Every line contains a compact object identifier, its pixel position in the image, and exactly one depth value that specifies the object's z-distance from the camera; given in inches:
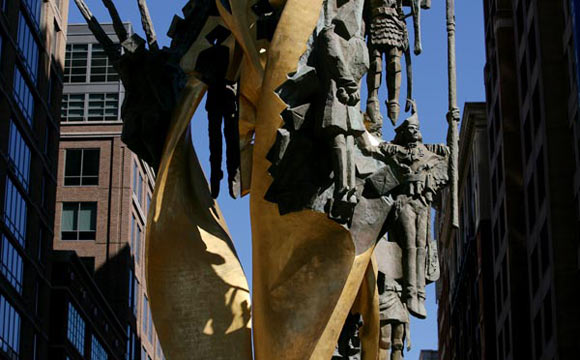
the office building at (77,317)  2977.4
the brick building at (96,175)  3934.5
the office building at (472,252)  3644.2
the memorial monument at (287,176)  655.1
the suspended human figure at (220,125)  739.4
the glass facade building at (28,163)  2541.8
